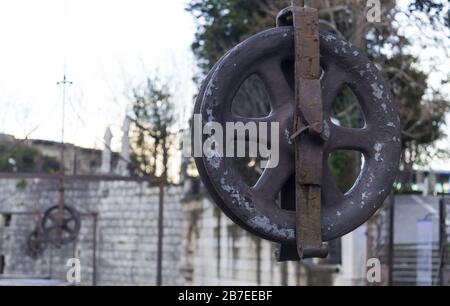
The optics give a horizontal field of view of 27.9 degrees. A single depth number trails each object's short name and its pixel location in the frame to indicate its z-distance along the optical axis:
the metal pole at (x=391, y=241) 13.07
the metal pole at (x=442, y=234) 11.89
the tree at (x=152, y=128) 20.22
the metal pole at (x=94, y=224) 23.05
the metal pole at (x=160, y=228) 16.45
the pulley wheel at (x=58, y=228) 20.53
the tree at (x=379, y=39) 11.37
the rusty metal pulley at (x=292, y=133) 3.44
